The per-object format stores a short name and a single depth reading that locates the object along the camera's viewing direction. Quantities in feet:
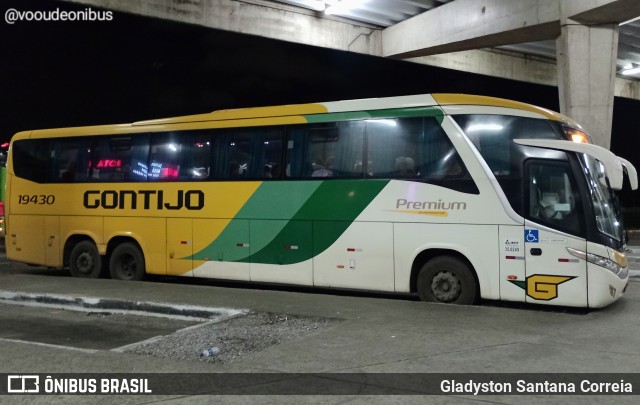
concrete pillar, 69.72
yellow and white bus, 28.37
